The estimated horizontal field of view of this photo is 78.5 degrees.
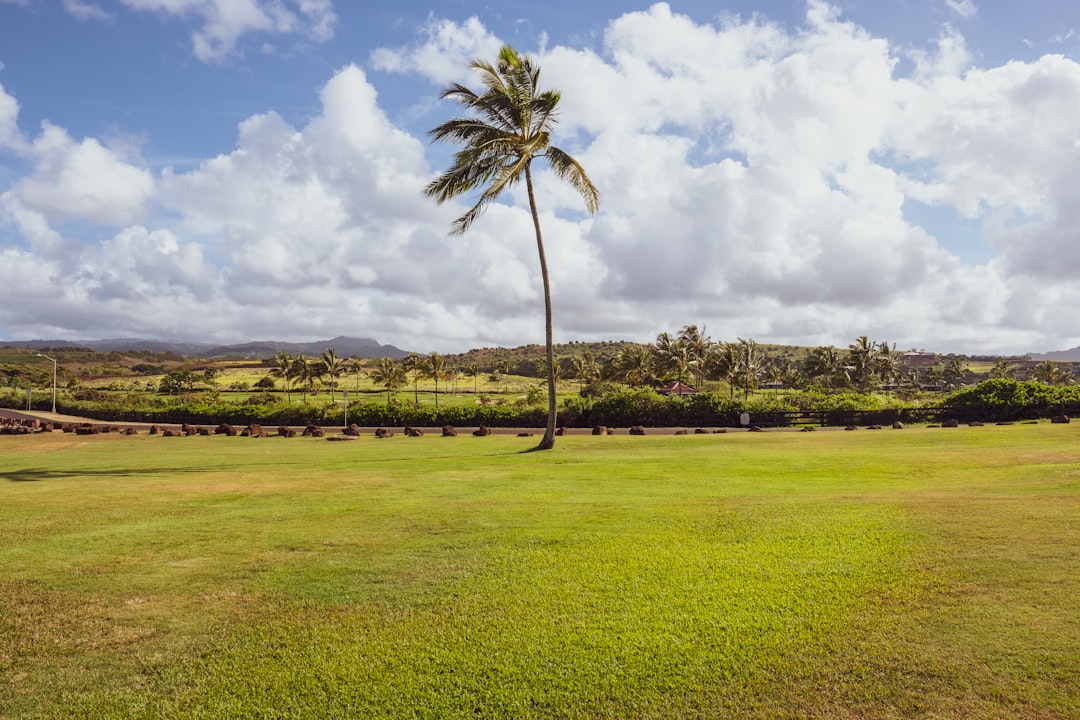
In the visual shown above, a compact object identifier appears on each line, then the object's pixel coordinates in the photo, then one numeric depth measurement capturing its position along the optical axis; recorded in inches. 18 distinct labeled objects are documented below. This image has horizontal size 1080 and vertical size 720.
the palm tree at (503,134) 1023.0
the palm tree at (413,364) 3826.3
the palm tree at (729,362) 3324.3
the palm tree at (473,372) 6114.7
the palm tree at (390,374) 4050.2
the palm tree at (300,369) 4347.9
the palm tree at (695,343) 3449.8
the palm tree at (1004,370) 4997.5
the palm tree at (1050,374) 4534.9
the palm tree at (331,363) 4001.0
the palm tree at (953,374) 5823.8
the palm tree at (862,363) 3585.1
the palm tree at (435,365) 3612.9
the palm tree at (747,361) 3361.2
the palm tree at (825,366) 3816.7
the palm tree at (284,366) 4347.9
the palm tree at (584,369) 4072.3
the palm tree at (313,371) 4379.9
